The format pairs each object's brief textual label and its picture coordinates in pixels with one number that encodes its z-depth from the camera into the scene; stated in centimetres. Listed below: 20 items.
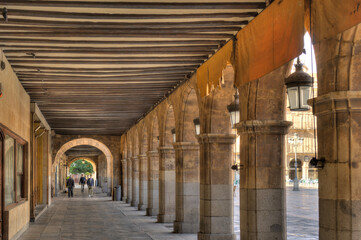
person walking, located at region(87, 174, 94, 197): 3477
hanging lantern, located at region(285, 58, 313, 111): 639
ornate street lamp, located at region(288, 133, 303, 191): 3698
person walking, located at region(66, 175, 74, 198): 3307
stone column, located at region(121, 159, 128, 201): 2846
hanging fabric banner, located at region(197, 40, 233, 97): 868
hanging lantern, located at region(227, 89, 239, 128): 927
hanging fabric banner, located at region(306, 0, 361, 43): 469
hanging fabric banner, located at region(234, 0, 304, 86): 591
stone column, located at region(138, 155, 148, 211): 2159
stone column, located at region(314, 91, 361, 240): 511
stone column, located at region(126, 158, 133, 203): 2669
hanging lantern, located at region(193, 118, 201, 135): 1168
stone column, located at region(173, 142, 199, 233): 1326
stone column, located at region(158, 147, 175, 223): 1598
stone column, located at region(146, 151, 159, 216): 1866
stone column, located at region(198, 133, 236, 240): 1041
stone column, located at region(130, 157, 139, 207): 2419
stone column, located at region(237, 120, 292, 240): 776
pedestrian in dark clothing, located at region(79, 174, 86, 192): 4084
